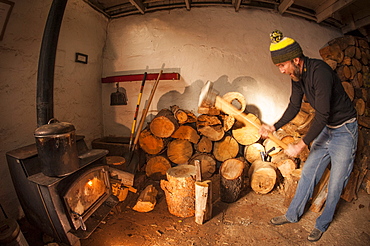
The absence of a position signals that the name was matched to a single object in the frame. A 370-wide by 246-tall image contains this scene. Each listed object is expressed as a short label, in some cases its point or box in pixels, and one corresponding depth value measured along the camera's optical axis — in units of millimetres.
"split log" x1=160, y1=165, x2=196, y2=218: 2445
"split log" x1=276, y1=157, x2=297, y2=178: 3073
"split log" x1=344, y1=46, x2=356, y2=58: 3709
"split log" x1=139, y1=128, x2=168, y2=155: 3422
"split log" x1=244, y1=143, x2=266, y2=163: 3541
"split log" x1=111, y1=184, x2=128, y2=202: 2721
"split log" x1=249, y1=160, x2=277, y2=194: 3004
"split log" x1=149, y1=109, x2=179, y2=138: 3262
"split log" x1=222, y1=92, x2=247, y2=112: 3236
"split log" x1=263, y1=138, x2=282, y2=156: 3369
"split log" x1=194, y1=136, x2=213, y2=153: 3498
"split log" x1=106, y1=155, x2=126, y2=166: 2970
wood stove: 1704
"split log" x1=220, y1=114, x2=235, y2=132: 3264
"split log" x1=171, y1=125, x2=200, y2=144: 3439
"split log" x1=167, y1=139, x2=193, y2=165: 3523
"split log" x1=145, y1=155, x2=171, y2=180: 3570
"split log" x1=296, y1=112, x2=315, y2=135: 3037
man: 1810
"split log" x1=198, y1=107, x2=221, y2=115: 3281
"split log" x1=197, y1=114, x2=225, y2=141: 3354
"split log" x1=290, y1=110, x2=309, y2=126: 3188
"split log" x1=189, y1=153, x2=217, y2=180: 3572
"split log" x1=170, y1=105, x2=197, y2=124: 3334
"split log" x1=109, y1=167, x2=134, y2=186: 2557
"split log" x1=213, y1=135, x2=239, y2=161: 3526
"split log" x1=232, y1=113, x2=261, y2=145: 3467
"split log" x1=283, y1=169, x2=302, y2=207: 2689
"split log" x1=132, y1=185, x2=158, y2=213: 2712
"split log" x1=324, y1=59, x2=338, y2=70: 3590
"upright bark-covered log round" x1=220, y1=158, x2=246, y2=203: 2809
